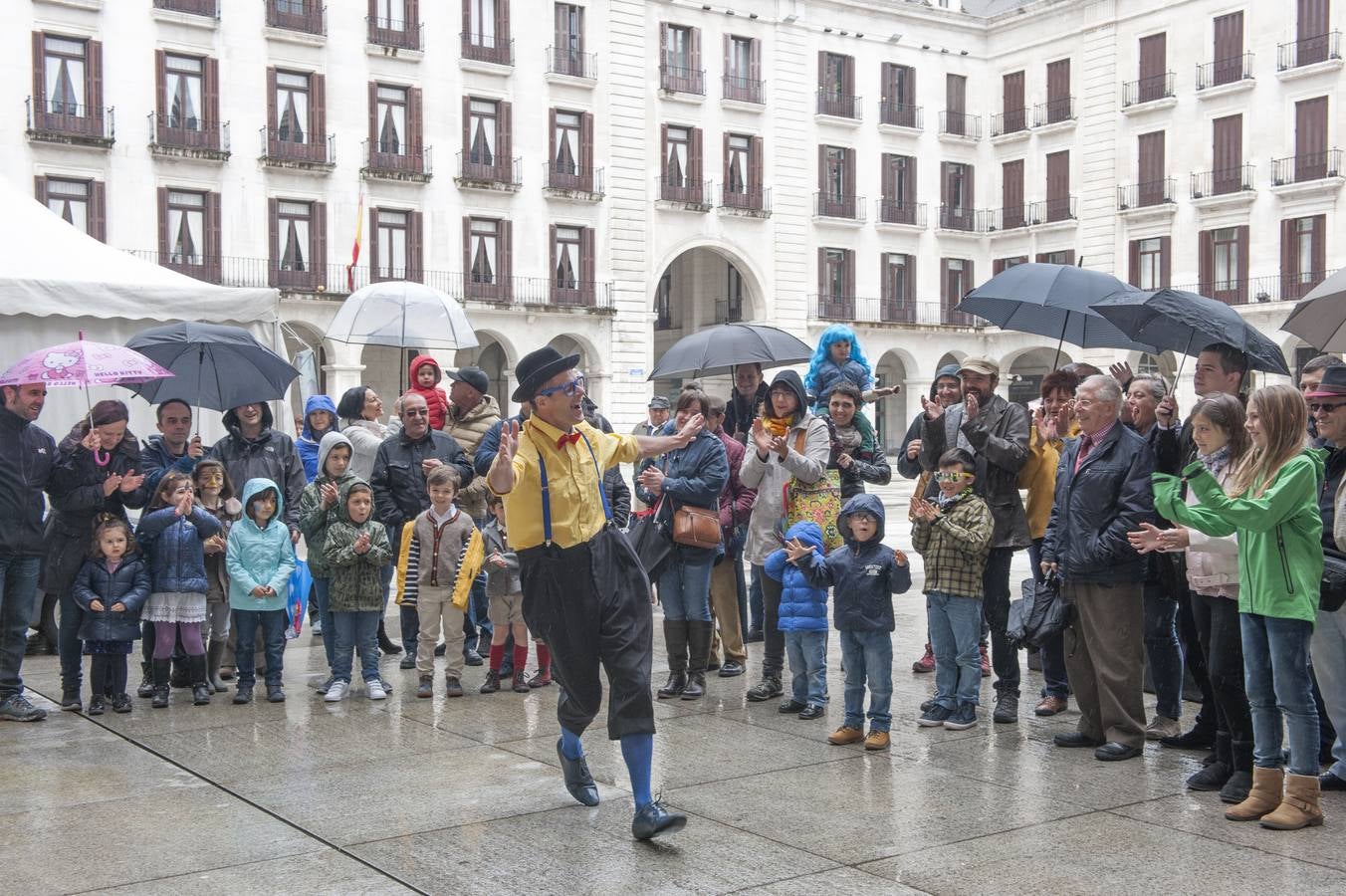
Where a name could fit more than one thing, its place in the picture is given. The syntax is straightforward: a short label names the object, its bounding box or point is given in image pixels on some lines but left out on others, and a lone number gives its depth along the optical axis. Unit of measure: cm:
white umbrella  1178
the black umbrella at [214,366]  993
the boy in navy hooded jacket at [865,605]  730
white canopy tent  1088
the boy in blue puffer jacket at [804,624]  780
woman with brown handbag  834
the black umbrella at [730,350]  919
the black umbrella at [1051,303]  864
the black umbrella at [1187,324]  700
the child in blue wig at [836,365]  948
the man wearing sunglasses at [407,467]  962
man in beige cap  782
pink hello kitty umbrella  834
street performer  598
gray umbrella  738
